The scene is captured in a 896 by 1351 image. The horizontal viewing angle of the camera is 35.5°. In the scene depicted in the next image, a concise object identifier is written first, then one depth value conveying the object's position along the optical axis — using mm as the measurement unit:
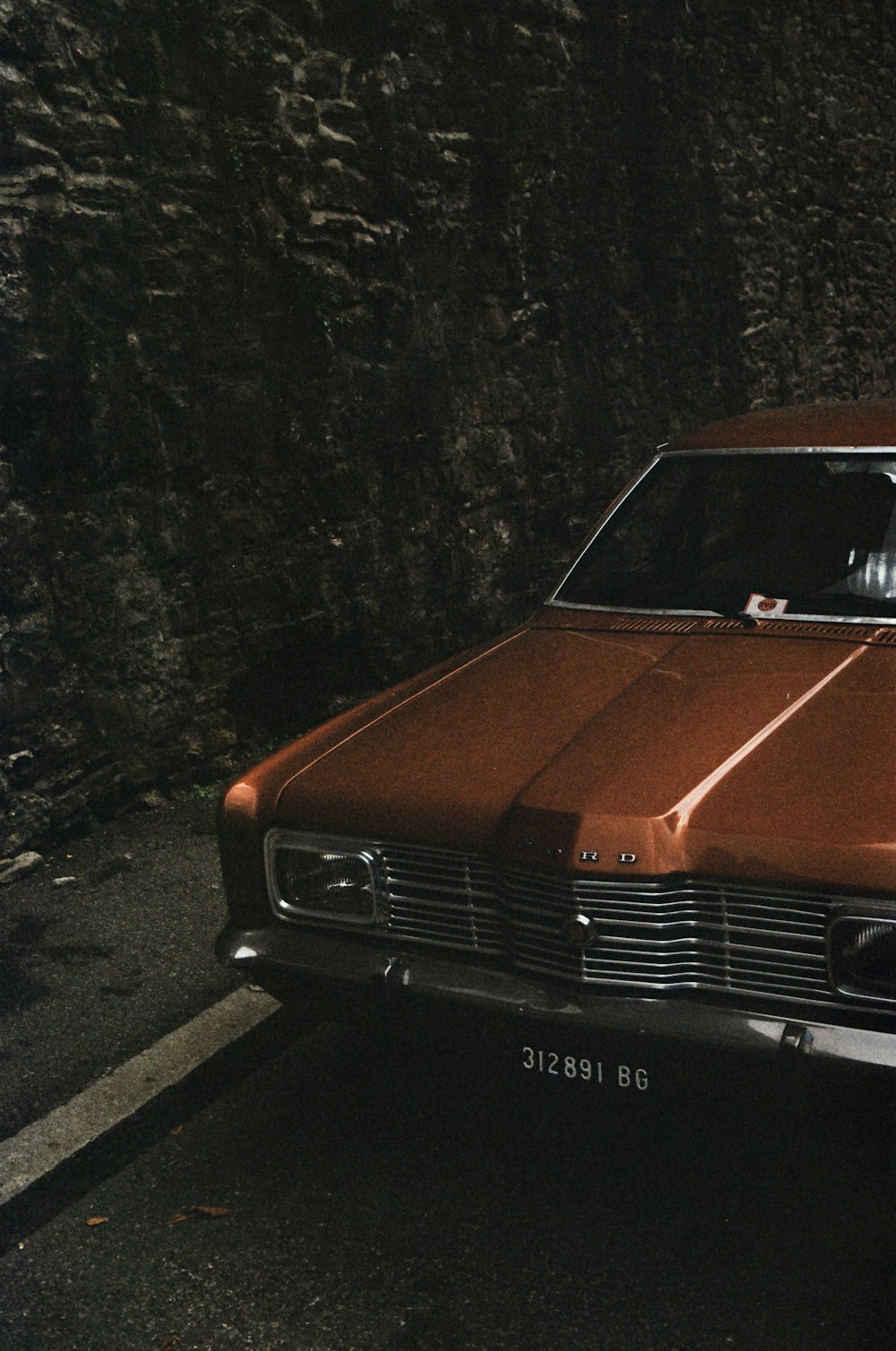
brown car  2783
